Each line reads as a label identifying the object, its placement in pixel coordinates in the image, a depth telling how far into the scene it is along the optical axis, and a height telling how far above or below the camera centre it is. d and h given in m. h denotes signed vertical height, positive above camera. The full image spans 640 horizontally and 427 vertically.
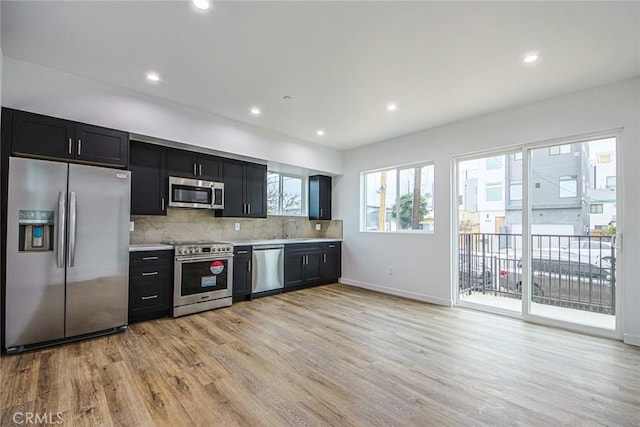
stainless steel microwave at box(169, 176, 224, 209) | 4.09 +0.34
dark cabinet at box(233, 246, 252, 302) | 4.52 -0.85
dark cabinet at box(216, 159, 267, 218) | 4.72 +0.47
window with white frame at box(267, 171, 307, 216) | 5.79 +0.49
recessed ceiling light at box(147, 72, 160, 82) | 3.10 +1.48
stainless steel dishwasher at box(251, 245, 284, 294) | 4.78 -0.83
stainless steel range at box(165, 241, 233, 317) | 3.85 -0.81
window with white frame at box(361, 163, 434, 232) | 4.93 +0.37
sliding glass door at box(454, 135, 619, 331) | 3.37 -0.12
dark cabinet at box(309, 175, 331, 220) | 6.13 +0.45
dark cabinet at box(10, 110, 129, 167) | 2.74 +0.75
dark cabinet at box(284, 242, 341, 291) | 5.25 -0.86
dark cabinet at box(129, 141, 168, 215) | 3.76 +0.50
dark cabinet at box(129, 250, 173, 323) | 3.52 -0.83
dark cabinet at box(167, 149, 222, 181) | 4.11 +0.75
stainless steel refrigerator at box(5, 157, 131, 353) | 2.68 -0.35
